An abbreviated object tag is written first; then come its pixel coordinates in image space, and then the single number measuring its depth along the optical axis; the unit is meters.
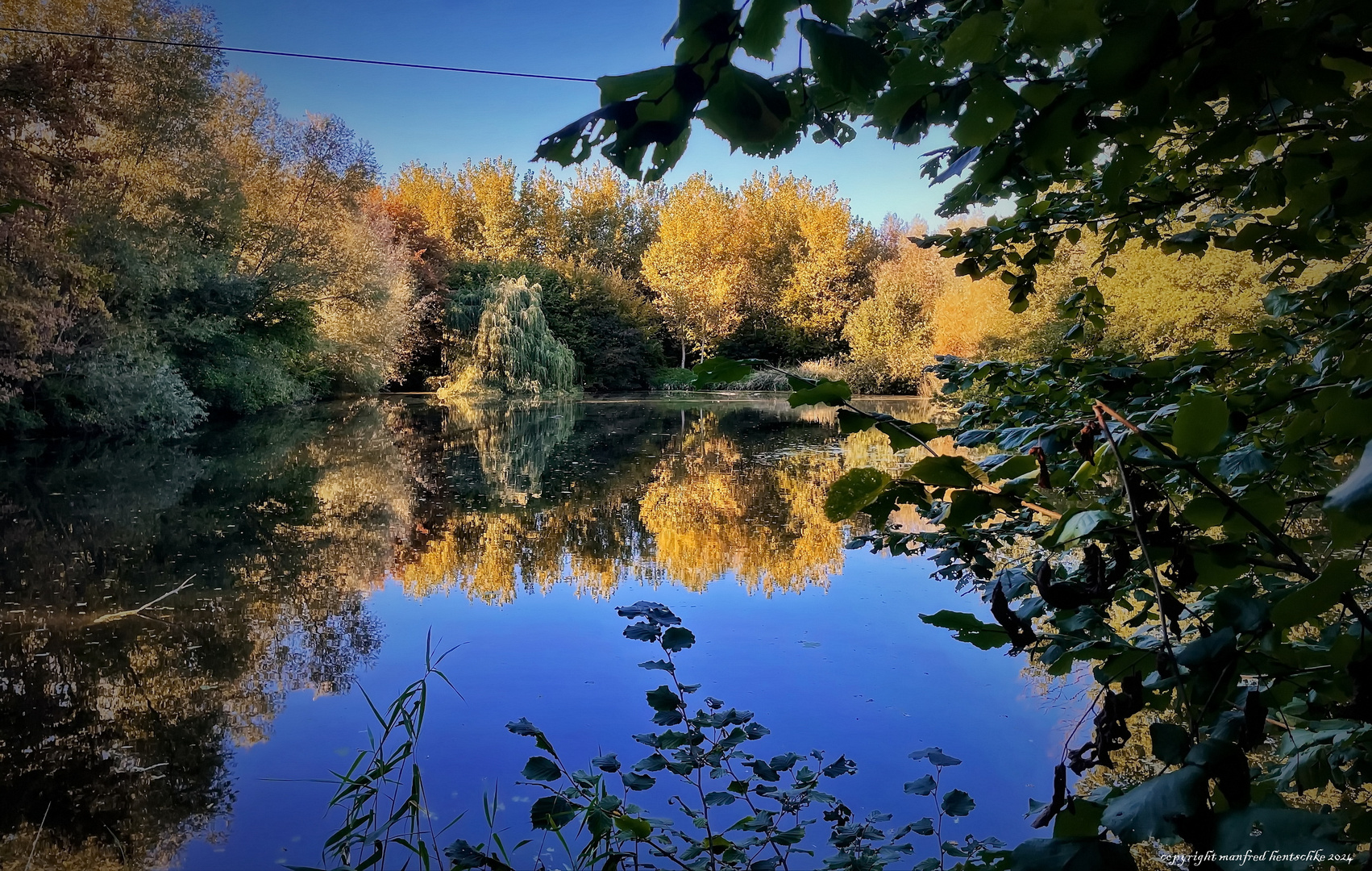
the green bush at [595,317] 23.69
